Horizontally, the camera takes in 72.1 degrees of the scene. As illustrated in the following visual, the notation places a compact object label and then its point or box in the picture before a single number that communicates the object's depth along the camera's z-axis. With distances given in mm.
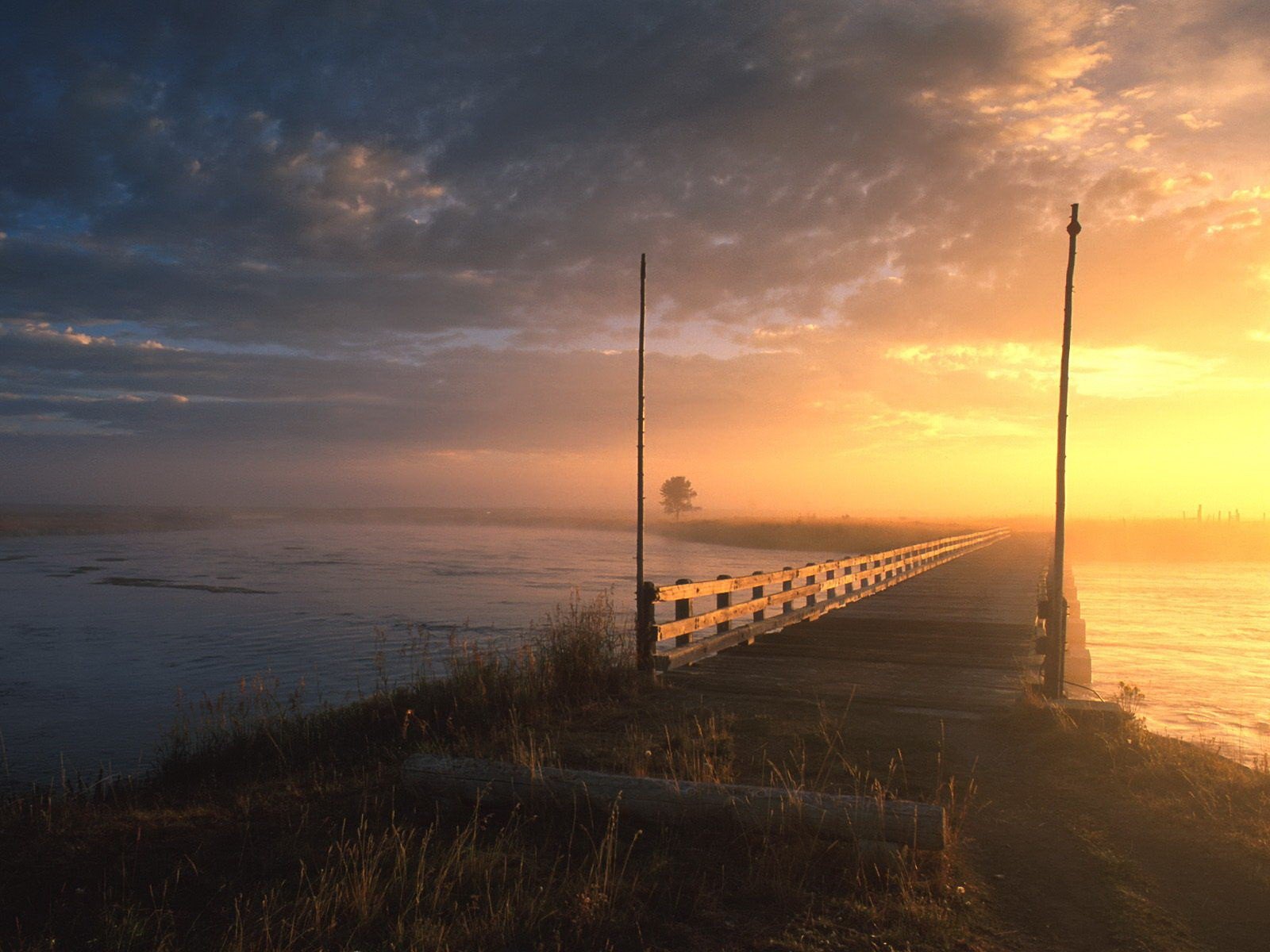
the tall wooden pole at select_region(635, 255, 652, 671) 10320
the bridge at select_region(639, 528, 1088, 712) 10305
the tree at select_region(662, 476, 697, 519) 157125
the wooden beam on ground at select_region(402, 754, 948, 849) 4594
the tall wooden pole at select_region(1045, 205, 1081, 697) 7738
